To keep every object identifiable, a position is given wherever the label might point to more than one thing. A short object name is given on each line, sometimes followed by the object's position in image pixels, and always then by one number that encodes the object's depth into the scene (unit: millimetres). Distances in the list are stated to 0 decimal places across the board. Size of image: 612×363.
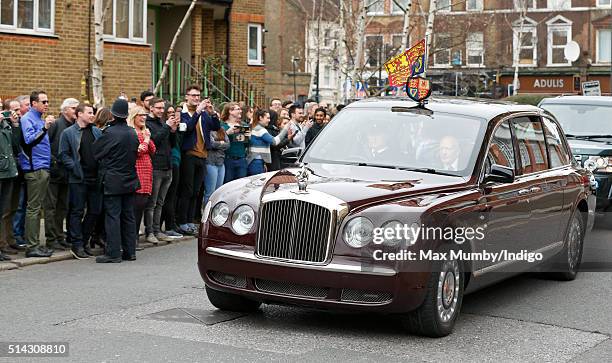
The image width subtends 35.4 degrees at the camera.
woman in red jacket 12180
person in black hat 11336
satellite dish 46125
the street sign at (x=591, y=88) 28797
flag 17234
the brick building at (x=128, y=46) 18703
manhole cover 7949
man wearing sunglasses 11484
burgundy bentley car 7207
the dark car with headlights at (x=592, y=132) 14438
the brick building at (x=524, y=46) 52406
